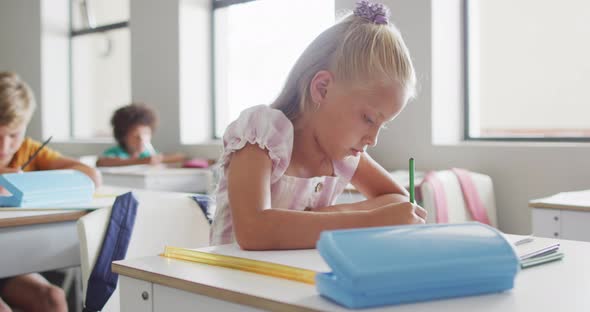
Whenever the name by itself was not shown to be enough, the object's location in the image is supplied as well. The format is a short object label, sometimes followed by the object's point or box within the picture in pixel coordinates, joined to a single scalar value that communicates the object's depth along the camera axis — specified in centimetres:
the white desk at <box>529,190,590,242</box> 199
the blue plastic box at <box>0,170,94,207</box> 200
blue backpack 153
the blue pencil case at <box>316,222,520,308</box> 73
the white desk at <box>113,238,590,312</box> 77
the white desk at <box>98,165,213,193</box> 374
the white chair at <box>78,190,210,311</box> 153
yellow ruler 90
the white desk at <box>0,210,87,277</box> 178
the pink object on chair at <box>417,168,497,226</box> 256
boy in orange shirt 208
